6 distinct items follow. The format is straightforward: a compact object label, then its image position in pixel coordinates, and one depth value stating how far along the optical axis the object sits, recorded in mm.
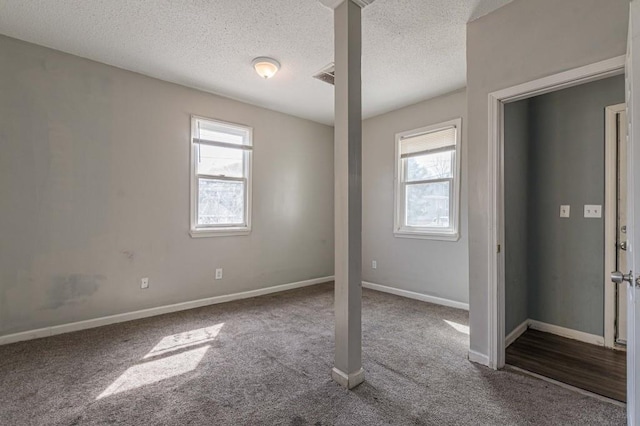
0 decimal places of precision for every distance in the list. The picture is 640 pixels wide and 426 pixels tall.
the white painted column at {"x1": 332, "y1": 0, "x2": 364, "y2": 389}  2078
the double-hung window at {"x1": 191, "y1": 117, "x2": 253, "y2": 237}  3904
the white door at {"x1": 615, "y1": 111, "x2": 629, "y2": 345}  2617
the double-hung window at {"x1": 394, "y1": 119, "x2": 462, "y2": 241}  3930
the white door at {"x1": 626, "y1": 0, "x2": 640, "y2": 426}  1184
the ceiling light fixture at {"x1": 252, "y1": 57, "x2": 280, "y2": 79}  3113
